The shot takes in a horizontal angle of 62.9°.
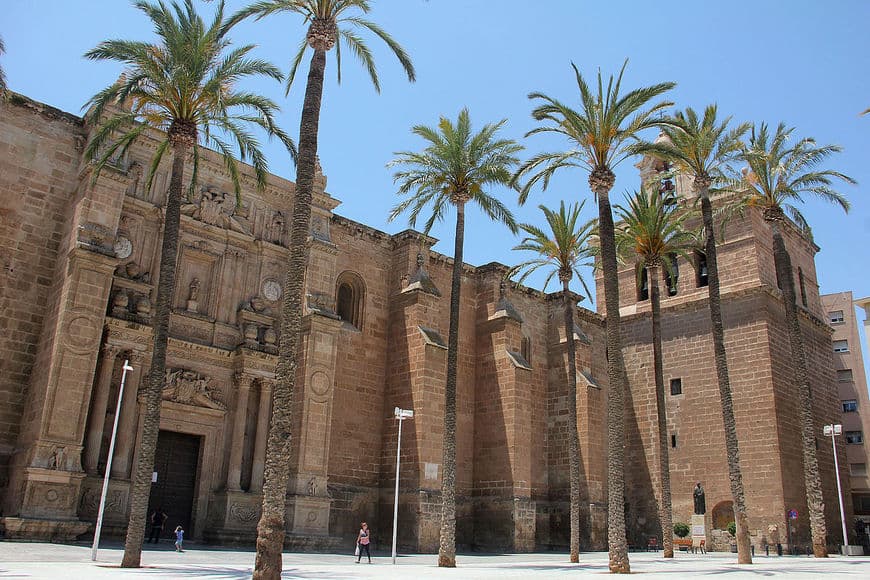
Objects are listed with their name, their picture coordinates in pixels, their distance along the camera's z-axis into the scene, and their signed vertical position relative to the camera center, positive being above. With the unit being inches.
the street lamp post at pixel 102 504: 525.3 -9.8
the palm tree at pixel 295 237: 417.1 +168.8
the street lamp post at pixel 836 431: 976.6 +115.9
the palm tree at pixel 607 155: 639.8 +345.5
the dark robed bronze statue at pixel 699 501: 1134.4 +15.6
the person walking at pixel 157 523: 729.2 -29.6
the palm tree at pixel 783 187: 923.4 +421.2
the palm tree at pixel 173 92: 571.2 +327.0
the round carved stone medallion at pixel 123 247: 748.6 +248.3
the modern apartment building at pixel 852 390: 1648.6 +302.2
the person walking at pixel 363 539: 690.2 -36.5
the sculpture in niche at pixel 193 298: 801.6 +212.4
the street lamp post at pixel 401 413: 727.1 +86.3
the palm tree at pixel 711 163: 794.2 +402.6
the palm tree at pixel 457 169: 789.2 +359.1
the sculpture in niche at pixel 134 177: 773.6 +331.6
